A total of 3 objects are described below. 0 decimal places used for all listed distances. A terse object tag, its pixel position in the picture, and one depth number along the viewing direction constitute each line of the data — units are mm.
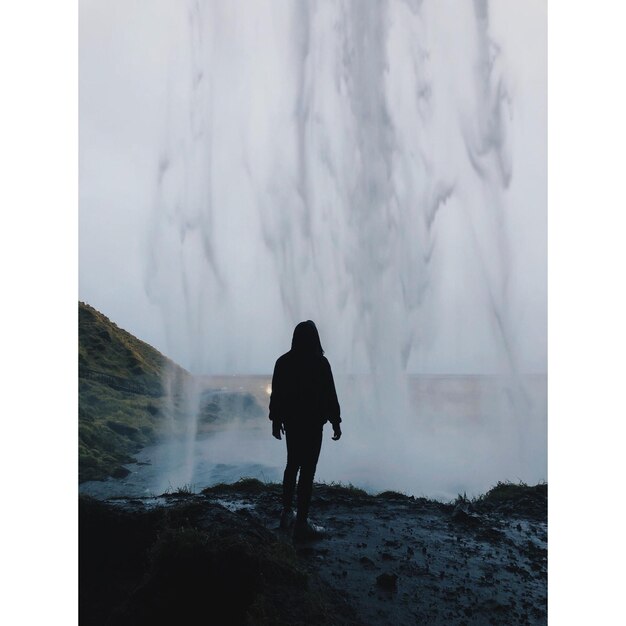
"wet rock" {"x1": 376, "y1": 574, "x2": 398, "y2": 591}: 4660
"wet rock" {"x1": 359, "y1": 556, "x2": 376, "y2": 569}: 5084
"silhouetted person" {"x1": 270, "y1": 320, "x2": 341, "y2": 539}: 5812
